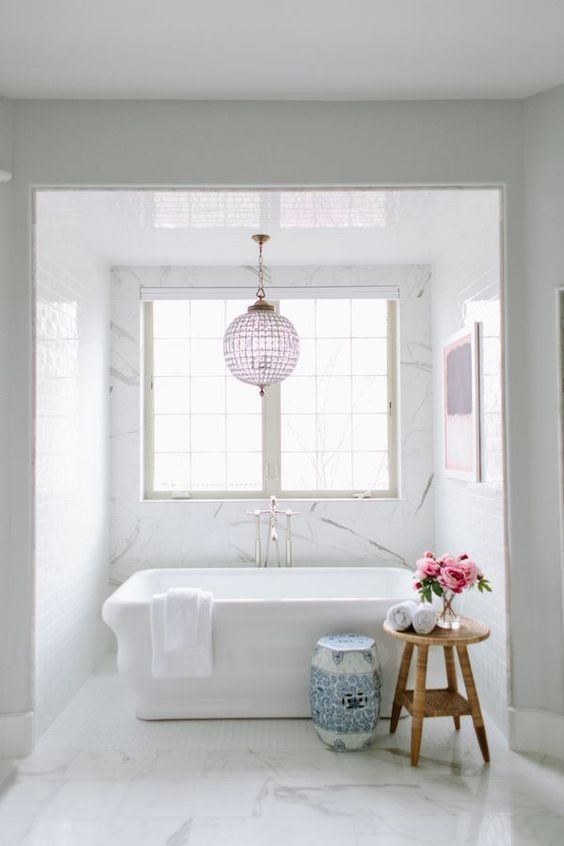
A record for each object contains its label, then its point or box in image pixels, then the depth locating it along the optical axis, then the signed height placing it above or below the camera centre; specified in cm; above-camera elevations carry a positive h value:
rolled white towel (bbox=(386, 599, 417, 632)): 302 -81
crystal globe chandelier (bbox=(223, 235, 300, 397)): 385 +50
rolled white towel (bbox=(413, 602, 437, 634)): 294 -80
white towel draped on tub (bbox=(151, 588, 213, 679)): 326 -96
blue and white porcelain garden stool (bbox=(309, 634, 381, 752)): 301 -115
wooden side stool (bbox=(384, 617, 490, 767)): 287 -110
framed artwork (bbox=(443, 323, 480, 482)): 352 +15
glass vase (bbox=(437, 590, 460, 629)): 301 -81
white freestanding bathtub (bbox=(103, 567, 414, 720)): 332 -106
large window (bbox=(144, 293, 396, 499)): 470 +19
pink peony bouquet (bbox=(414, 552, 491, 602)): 294 -62
